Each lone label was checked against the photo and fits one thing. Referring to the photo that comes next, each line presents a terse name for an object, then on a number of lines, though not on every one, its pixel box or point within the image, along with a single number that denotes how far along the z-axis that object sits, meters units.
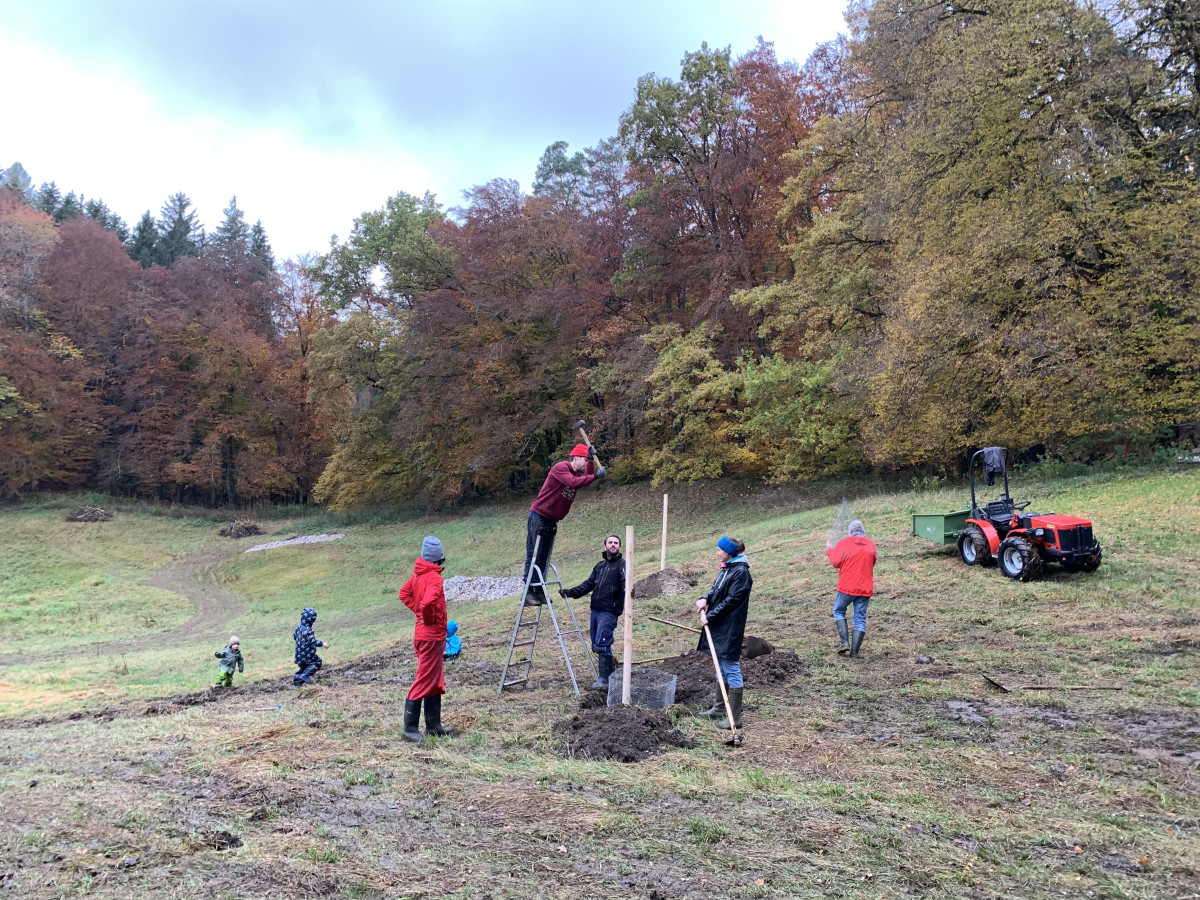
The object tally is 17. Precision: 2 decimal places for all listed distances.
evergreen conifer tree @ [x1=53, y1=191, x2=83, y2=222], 57.29
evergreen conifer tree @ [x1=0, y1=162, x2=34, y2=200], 65.00
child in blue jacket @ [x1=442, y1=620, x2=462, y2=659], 11.62
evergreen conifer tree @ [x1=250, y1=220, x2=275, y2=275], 64.62
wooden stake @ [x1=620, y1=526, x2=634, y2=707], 7.58
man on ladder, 9.20
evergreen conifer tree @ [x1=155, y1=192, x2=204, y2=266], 60.12
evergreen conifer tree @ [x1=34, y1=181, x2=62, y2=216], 57.38
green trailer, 14.28
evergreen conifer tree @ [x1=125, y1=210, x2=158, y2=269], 58.50
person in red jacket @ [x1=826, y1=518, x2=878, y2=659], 10.02
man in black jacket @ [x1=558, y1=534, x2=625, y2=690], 8.90
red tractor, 12.40
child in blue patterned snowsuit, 11.43
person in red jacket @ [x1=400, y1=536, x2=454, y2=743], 7.55
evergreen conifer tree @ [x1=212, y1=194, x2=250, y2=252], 66.11
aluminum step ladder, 9.03
